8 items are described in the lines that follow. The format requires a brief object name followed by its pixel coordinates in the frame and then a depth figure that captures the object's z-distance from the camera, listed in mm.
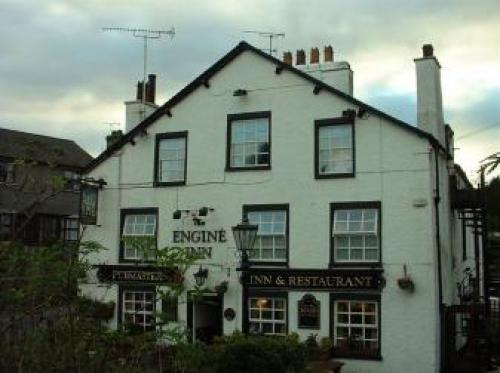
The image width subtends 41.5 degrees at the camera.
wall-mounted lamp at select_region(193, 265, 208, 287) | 20328
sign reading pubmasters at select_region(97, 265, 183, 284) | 21766
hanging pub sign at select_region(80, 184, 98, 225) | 22000
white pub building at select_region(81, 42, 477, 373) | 18469
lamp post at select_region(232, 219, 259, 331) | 12766
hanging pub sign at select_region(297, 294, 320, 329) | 19312
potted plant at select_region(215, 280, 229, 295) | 20328
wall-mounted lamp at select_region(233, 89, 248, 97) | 20984
